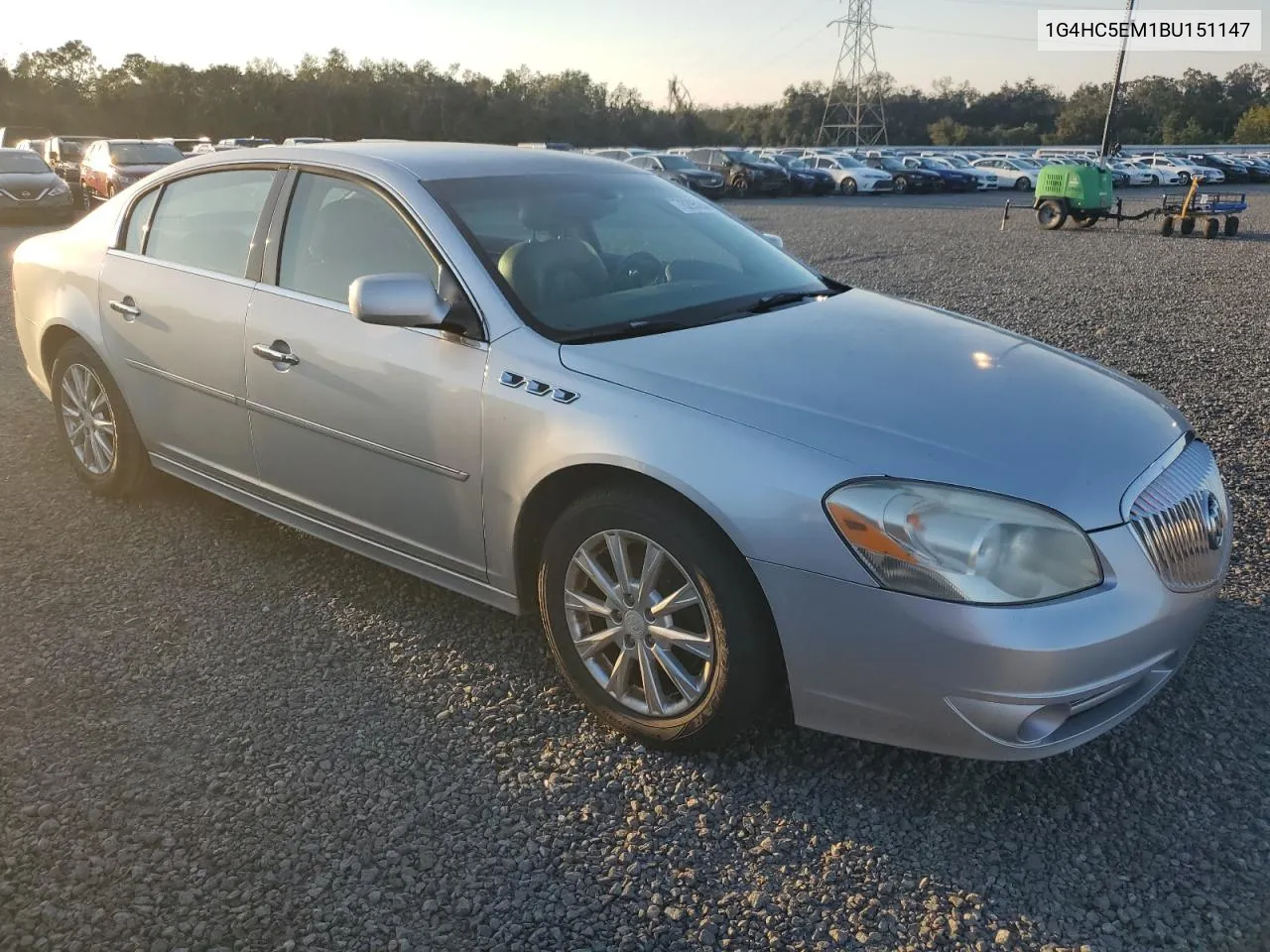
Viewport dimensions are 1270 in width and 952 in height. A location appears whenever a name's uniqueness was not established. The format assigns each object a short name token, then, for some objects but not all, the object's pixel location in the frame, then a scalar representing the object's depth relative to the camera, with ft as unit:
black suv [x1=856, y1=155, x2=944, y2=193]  113.80
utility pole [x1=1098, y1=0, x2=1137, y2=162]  132.87
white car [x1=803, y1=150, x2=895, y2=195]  109.09
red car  64.59
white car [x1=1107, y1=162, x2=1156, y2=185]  119.96
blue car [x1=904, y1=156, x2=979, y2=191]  114.93
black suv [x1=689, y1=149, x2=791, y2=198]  102.40
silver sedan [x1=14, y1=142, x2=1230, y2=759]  8.06
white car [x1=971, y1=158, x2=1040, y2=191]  115.55
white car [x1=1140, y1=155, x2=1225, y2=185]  120.88
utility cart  60.75
